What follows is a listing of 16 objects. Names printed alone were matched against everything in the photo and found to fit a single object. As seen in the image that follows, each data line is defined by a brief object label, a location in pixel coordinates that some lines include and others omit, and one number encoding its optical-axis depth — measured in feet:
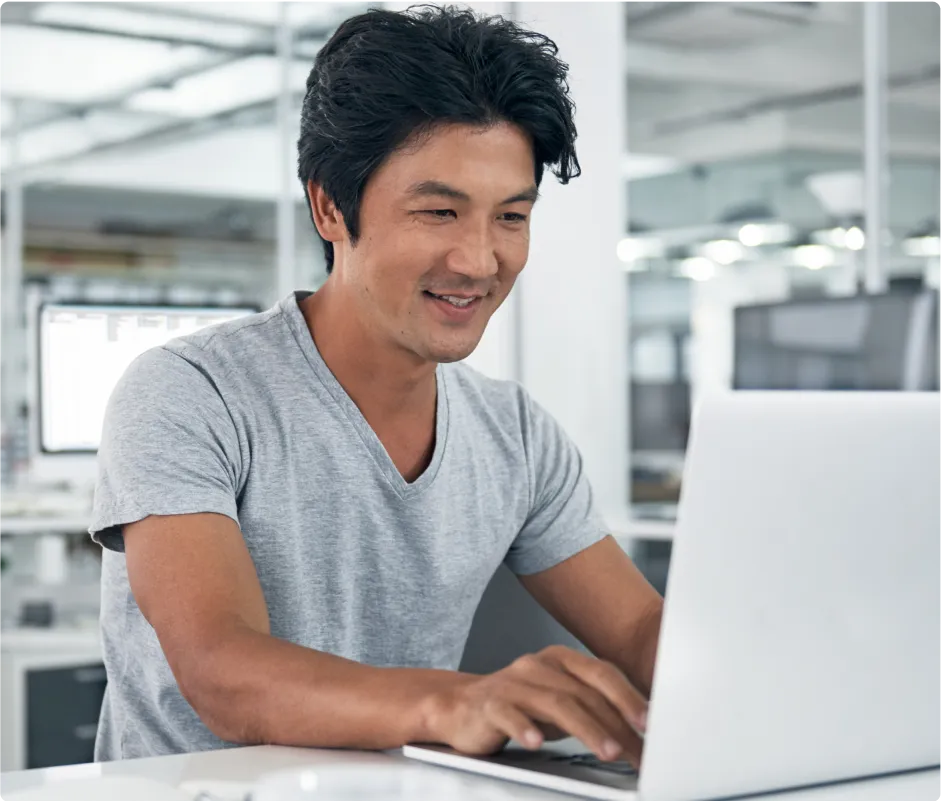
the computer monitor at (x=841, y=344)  7.70
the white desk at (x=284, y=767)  2.64
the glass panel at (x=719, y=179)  21.88
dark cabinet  10.14
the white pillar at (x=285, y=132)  18.28
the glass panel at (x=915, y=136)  17.37
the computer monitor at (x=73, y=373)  10.98
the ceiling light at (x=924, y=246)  19.98
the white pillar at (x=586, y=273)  7.67
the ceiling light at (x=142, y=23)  22.43
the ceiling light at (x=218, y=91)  26.79
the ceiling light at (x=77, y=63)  24.58
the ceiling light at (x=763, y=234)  32.07
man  3.72
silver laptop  2.34
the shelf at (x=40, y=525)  10.59
